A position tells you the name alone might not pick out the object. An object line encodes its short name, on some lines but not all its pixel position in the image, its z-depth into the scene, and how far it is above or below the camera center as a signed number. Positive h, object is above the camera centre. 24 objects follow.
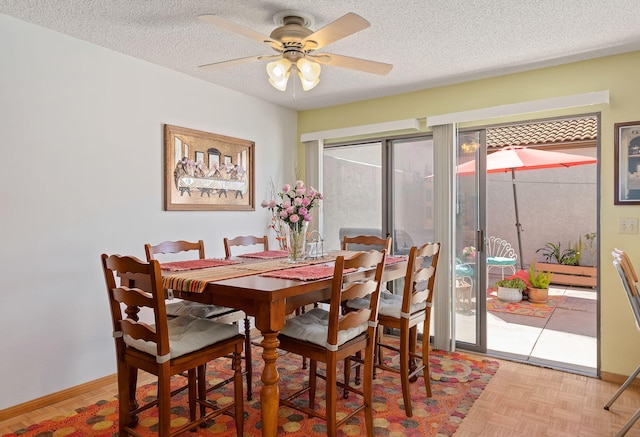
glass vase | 2.60 -0.20
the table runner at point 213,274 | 1.88 -0.32
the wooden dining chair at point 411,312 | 2.36 -0.64
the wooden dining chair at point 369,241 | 3.13 -0.24
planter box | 6.00 -0.97
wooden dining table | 1.74 -0.41
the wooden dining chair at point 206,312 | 2.50 -0.62
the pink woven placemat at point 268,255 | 2.88 -0.31
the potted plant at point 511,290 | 5.28 -1.04
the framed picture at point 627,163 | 2.76 +0.32
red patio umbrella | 4.77 +0.62
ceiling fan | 2.16 +0.85
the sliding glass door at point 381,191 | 3.77 +0.19
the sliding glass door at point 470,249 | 3.45 -0.33
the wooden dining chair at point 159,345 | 1.72 -0.61
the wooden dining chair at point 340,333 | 1.91 -0.61
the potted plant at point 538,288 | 5.27 -1.01
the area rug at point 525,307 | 4.82 -1.21
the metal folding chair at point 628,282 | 2.05 -0.37
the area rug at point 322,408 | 2.18 -1.17
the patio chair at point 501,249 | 6.74 -0.65
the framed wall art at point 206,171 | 3.20 +0.34
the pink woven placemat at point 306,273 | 2.00 -0.32
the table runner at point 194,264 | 2.27 -0.31
